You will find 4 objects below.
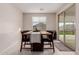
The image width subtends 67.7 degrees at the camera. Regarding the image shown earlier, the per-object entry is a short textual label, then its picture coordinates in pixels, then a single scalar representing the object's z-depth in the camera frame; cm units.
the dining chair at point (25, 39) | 128
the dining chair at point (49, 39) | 127
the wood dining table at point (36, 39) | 127
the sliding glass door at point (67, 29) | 157
